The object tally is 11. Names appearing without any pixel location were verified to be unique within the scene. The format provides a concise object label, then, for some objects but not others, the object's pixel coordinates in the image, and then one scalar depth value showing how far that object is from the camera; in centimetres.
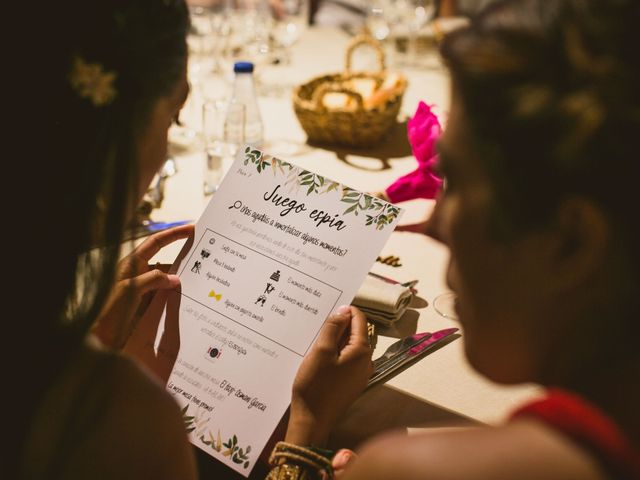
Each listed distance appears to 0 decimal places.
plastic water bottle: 155
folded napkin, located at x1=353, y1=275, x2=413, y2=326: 101
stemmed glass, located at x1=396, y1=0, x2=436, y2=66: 238
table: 88
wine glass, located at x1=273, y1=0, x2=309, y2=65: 230
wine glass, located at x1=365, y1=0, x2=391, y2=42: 249
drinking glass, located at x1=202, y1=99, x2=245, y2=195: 141
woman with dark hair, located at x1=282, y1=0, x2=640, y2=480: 47
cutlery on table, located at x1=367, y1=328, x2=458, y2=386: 92
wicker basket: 157
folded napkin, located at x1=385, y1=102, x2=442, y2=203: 116
